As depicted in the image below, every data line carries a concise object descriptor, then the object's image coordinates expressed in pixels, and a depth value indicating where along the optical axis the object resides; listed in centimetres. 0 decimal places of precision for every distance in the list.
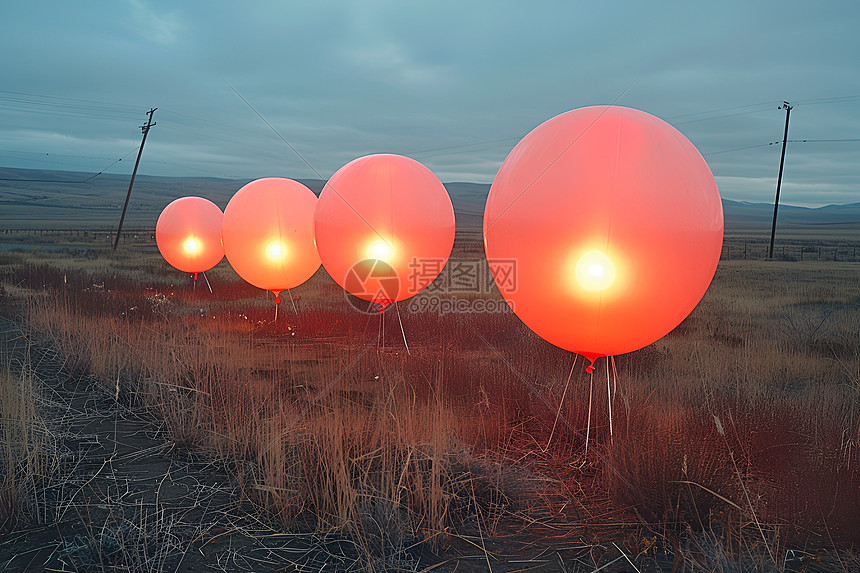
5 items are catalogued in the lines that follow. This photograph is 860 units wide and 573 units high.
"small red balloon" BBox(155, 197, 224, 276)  1276
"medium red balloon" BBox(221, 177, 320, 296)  848
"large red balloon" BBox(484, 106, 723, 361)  310
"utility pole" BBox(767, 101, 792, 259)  2694
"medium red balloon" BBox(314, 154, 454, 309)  630
